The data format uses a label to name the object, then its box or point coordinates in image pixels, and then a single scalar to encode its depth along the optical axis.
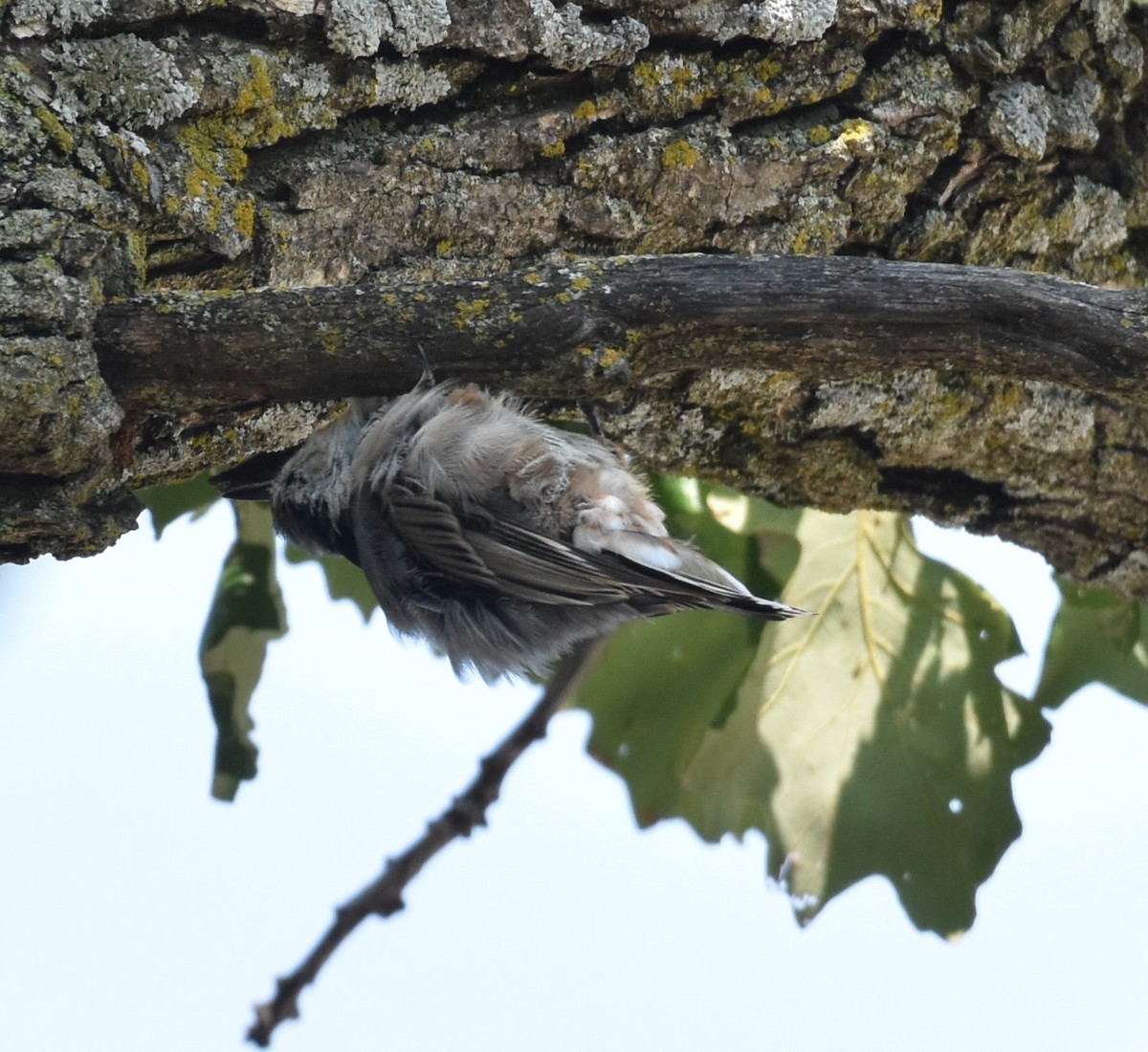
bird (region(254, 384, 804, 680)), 5.54
